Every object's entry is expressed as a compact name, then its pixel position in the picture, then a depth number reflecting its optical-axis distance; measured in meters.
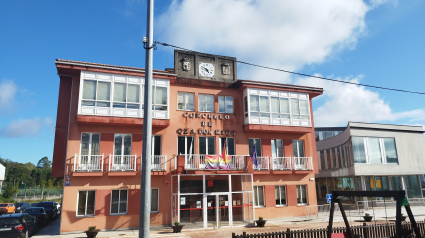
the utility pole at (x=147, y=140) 7.30
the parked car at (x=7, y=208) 32.75
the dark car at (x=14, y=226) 15.53
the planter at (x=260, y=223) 19.08
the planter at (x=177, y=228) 17.70
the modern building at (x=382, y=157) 29.08
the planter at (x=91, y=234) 16.27
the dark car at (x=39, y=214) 21.52
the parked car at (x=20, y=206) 33.22
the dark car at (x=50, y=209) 25.70
